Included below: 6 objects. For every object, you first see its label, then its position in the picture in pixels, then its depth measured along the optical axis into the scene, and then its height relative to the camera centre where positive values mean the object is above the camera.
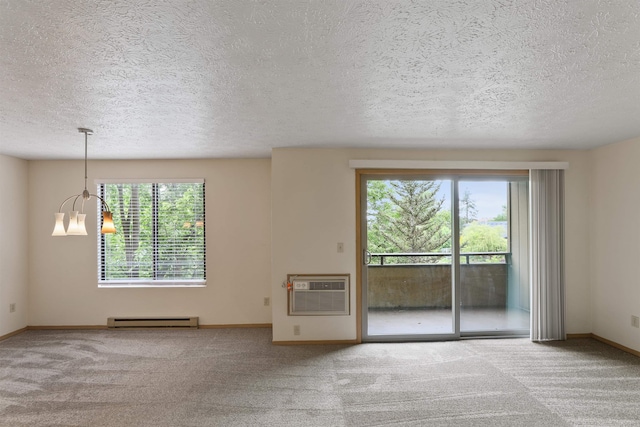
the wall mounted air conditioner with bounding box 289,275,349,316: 4.52 -0.92
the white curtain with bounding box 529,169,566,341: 4.59 -0.44
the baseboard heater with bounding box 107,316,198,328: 5.22 -1.42
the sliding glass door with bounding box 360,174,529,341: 4.65 -0.45
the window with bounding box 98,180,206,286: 5.36 -0.17
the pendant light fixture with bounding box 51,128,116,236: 3.38 +0.00
